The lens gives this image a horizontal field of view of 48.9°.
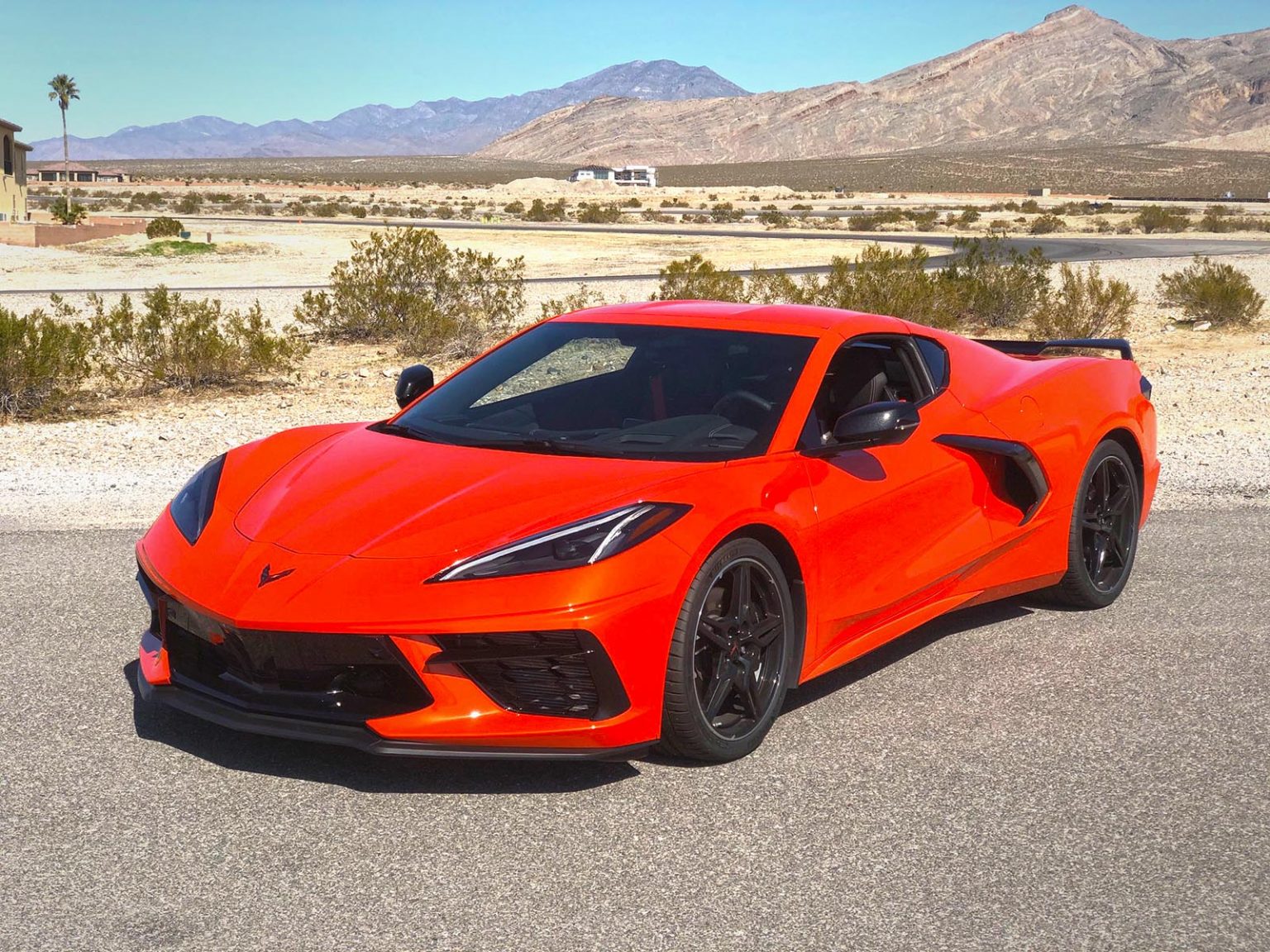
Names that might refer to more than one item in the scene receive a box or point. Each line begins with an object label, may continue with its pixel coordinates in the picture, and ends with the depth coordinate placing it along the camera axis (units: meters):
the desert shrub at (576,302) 19.08
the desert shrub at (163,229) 42.03
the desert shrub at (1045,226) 58.01
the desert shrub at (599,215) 65.81
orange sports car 3.87
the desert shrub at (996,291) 20.80
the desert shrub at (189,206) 71.61
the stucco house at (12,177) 47.66
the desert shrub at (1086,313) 19.44
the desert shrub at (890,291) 18.77
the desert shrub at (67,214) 45.56
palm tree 95.50
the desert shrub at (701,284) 19.69
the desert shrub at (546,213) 68.50
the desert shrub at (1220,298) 20.42
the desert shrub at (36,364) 12.52
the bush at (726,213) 67.62
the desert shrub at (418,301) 17.78
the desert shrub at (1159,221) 58.06
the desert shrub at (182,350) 14.53
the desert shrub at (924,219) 61.22
